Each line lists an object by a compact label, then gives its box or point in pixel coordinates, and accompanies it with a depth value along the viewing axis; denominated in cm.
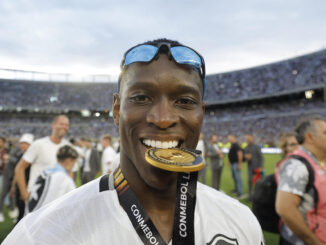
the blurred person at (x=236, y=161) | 837
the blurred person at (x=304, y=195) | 228
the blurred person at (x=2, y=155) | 687
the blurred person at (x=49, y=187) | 286
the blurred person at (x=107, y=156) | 665
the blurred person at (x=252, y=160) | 772
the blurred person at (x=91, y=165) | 775
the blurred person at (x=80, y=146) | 776
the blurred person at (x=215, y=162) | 795
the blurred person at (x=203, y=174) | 770
